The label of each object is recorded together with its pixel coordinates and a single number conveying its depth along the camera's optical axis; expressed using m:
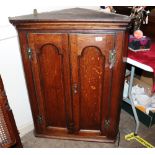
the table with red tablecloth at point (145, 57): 1.63
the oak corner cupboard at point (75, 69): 1.52
